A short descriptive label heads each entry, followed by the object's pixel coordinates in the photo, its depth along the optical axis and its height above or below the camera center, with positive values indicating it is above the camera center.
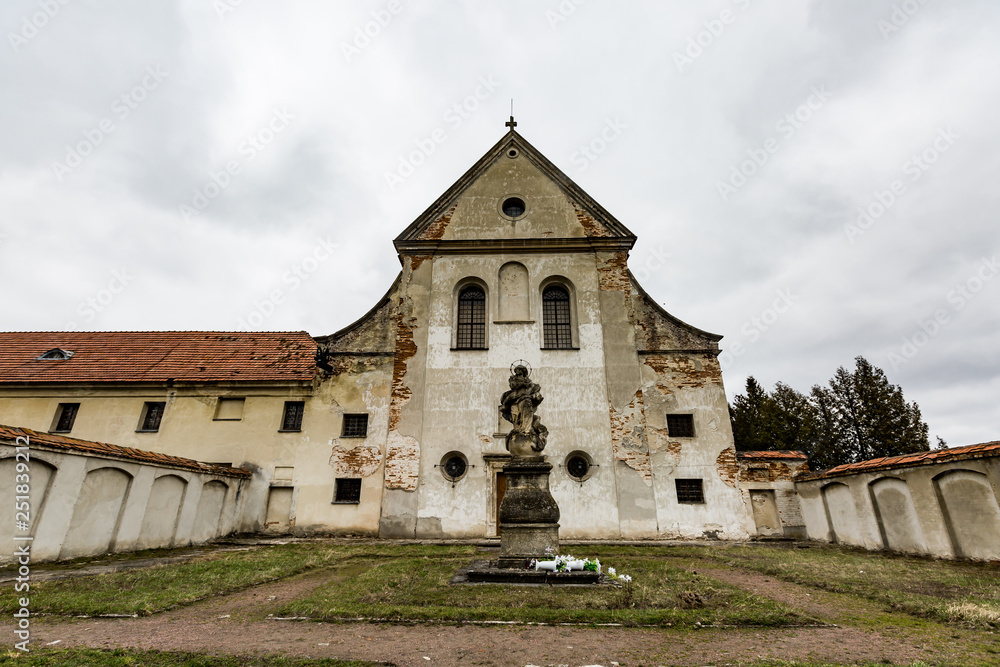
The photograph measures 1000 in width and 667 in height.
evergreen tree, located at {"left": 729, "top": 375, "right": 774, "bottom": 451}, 33.41 +7.15
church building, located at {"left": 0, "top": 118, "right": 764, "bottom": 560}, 14.89 +4.00
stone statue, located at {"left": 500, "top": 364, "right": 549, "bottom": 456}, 9.03 +1.96
